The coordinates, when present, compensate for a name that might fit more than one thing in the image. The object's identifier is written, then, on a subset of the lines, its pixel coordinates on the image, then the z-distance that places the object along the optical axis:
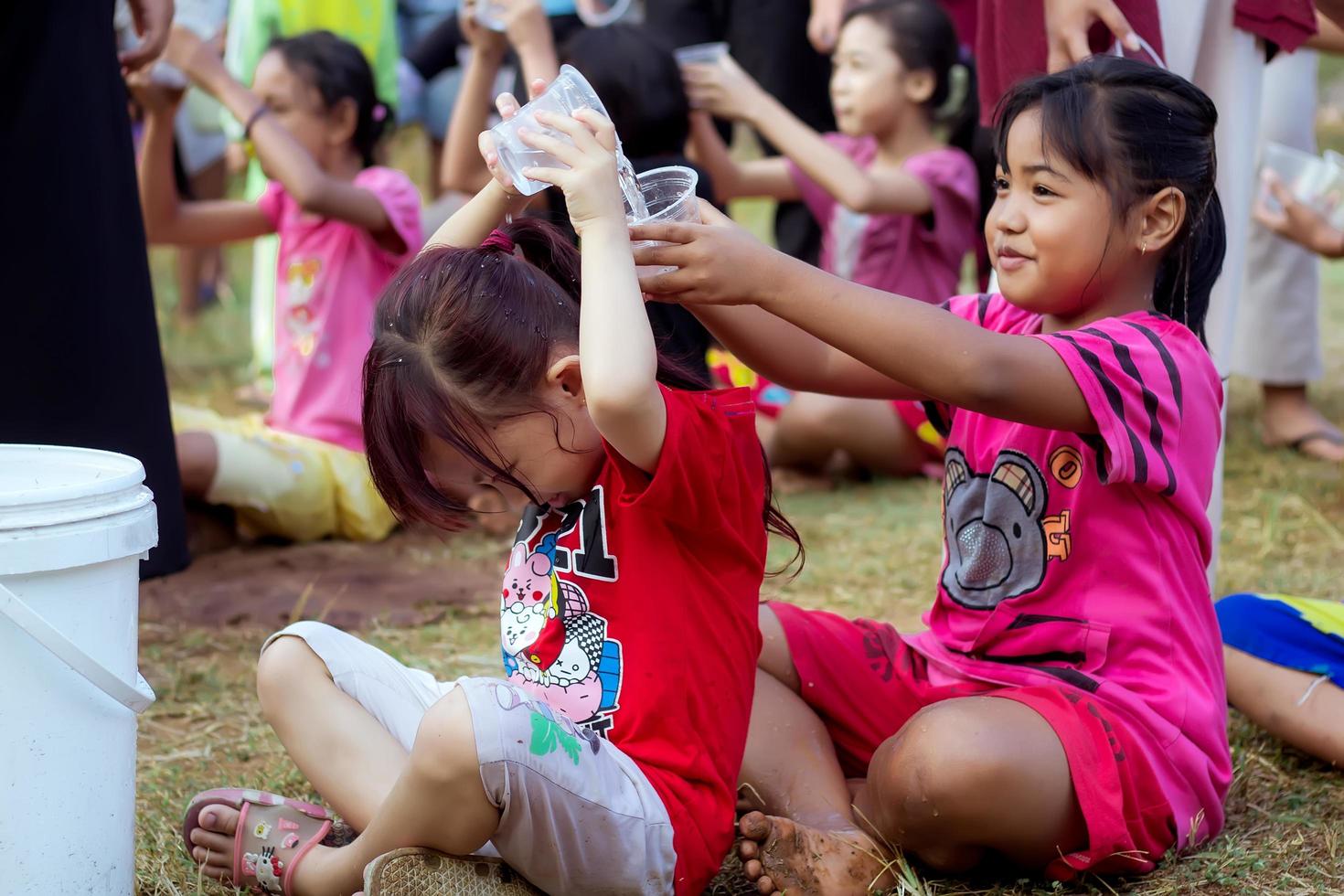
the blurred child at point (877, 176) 3.91
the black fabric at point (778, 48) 4.83
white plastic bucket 1.48
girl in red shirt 1.51
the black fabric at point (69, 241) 2.23
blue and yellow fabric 2.21
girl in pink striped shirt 1.70
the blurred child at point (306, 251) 3.54
